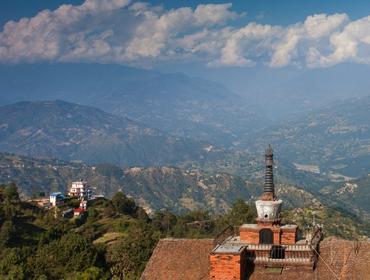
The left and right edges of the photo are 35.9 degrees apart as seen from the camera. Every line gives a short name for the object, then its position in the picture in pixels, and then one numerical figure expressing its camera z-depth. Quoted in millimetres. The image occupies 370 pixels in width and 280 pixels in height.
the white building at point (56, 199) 170400
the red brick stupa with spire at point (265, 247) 31047
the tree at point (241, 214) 95312
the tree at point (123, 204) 159375
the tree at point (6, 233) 113438
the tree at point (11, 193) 150125
